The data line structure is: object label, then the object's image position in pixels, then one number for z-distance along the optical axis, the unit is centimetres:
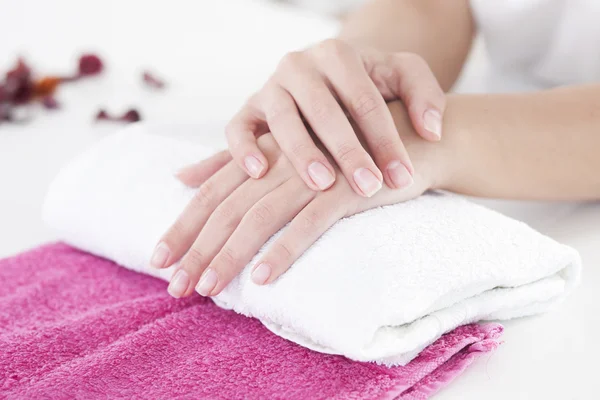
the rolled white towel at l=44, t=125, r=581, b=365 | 64
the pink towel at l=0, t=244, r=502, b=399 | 62
